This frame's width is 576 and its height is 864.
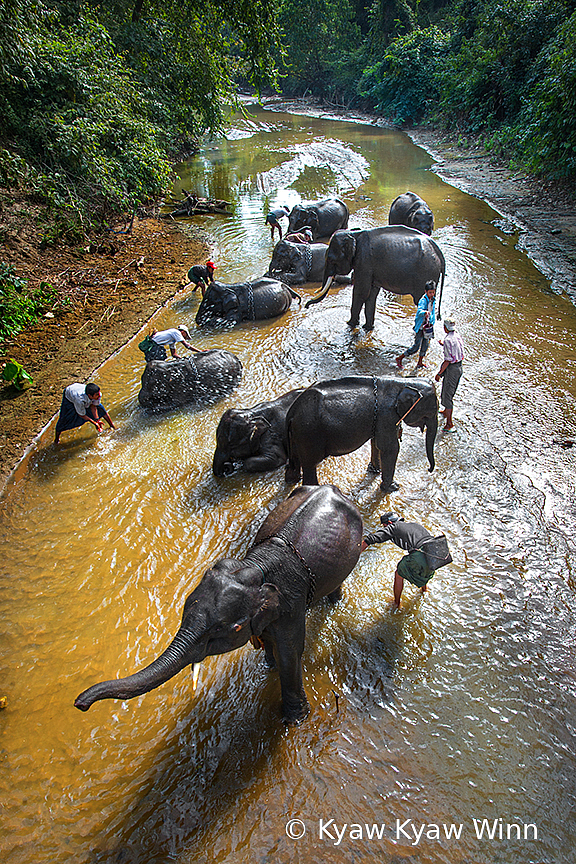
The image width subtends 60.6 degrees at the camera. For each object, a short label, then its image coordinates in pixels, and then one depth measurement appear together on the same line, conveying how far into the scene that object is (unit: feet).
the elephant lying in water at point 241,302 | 35.19
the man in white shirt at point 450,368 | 23.80
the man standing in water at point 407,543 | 15.26
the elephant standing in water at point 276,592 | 11.20
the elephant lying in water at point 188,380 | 27.12
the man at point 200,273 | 36.70
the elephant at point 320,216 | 47.21
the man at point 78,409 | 24.30
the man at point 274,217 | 47.67
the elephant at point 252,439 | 22.57
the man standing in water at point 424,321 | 27.58
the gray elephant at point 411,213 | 43.16
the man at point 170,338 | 28.99
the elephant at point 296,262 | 41.50
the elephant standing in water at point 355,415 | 19.89
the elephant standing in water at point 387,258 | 31.78
